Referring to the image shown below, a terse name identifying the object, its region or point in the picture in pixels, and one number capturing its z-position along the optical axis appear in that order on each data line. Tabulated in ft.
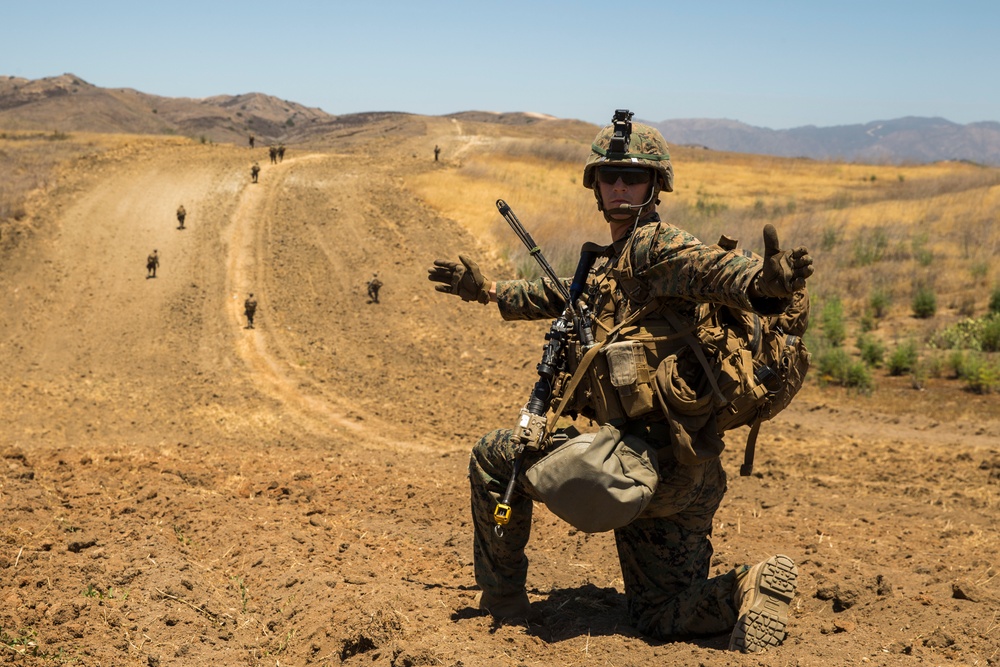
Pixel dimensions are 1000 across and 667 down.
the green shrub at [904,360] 44.86
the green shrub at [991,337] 47.39
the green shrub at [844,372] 43.11
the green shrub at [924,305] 55.83
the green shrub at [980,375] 41.22
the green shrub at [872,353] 47.03
